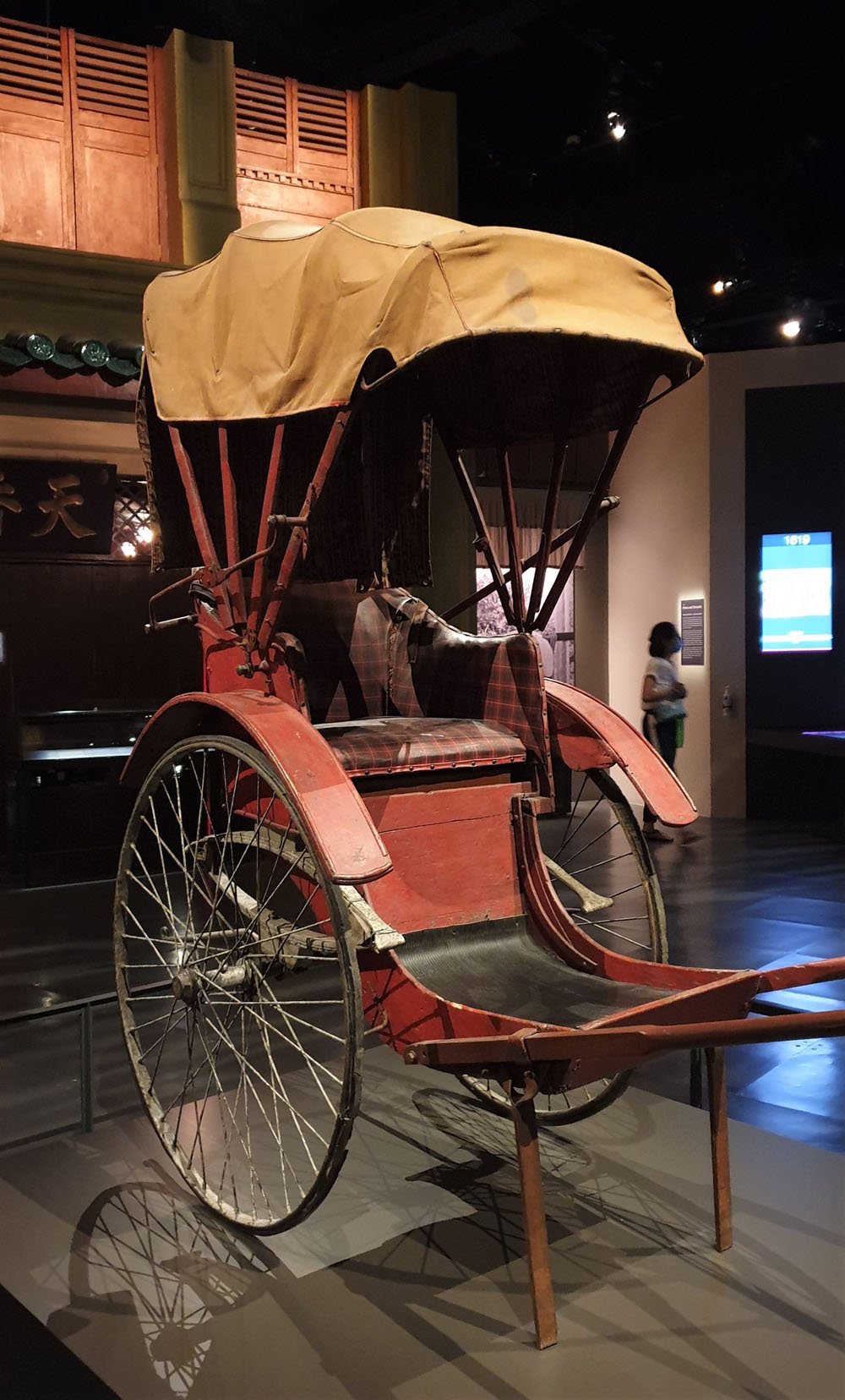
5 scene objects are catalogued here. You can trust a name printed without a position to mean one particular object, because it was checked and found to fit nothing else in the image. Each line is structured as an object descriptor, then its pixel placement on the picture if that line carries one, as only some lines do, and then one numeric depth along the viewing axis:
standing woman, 7.07
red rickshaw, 2.12
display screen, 7.92
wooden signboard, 6.27
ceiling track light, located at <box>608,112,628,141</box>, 6.79
